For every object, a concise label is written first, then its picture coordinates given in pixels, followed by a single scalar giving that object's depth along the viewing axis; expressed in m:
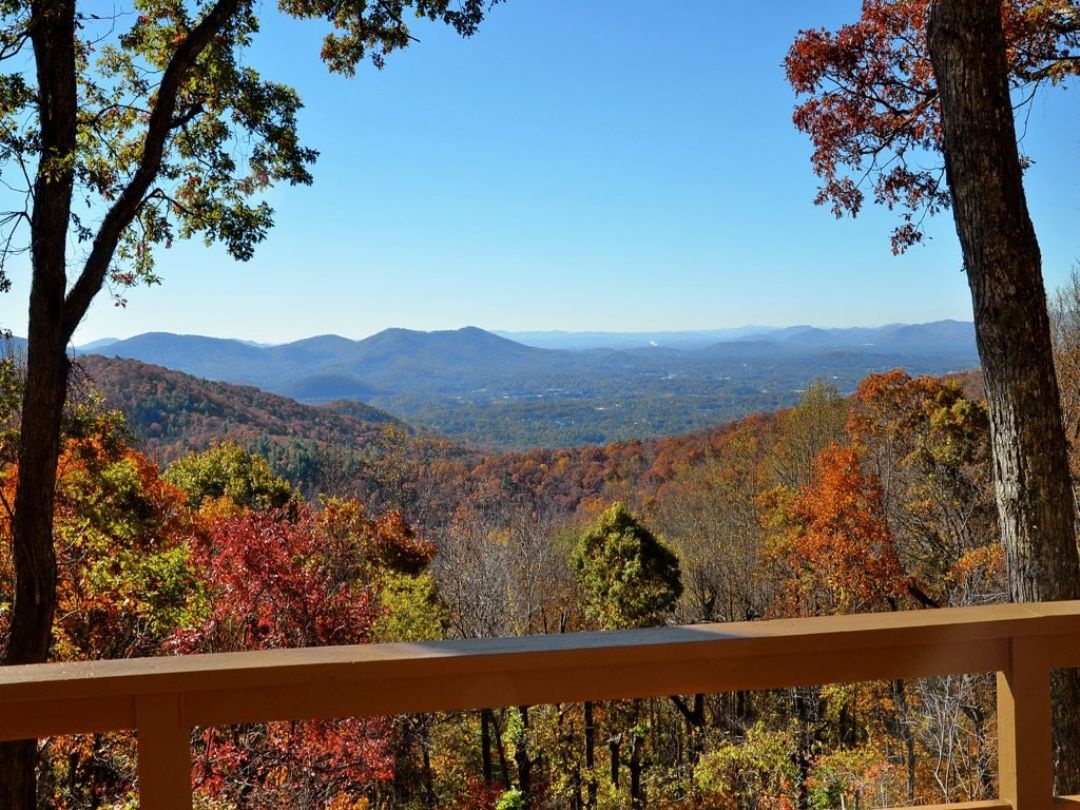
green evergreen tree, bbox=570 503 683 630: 15.77
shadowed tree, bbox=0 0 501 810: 4.62
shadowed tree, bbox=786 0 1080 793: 2.36
